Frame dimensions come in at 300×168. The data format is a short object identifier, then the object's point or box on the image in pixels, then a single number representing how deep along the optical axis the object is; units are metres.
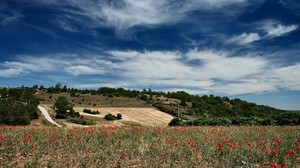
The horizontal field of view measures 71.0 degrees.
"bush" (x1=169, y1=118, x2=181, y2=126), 29.00
